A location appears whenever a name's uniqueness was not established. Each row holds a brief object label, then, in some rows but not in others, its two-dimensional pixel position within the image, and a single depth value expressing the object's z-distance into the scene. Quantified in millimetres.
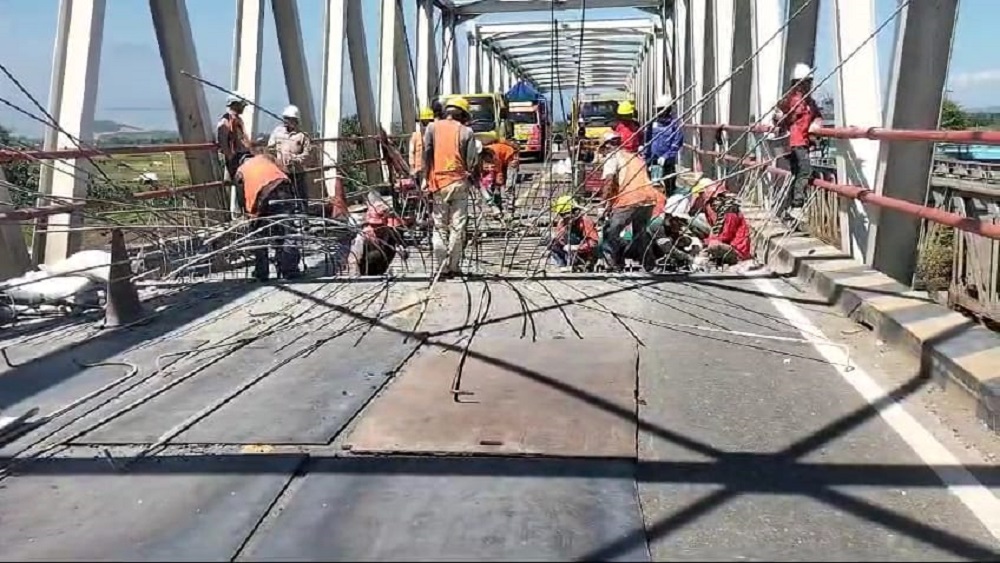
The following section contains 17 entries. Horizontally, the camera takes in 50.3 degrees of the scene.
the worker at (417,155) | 10977
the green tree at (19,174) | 8423
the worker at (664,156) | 15562
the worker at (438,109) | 10834
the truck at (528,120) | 38156
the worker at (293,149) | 11711
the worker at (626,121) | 12345
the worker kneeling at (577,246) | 11281
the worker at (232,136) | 12664
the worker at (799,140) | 11250
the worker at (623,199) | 10156
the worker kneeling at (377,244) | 10344
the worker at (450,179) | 10359
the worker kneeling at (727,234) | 11078
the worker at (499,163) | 16203
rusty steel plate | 5184
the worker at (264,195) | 10492
